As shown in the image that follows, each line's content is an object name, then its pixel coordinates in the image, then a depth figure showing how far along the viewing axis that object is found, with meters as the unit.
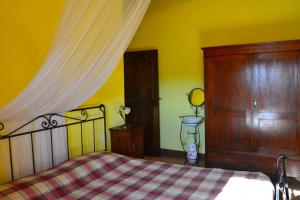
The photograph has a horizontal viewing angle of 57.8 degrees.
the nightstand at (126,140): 3.15
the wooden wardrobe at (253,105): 3.43
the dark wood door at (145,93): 4.87
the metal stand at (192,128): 4.34
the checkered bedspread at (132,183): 1.94
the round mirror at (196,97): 4.49
